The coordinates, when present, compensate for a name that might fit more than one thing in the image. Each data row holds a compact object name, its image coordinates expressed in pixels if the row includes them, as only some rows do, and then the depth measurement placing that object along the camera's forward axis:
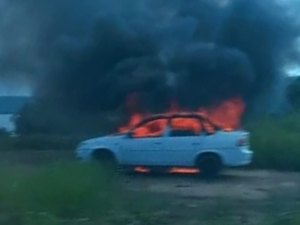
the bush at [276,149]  23.08
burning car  20.23
